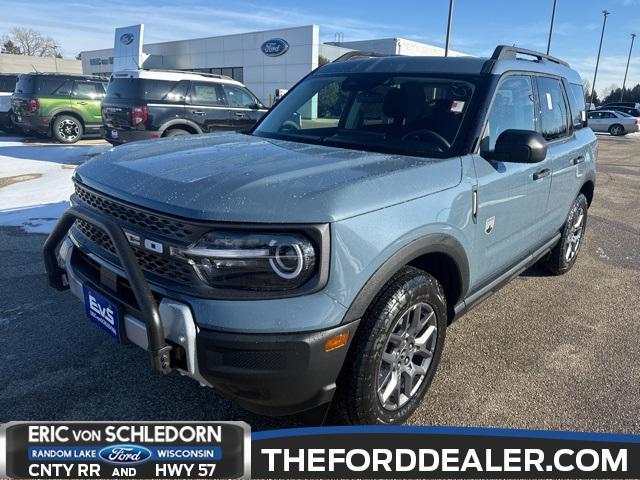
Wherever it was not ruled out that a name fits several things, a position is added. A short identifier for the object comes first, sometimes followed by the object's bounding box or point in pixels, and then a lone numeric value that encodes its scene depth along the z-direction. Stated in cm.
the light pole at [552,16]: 3572
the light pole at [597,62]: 5081
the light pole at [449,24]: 2211
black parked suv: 973
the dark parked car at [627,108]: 3203
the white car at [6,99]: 1517
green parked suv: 1344
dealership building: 2977
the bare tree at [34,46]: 7712
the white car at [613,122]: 2871
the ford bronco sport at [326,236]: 194
